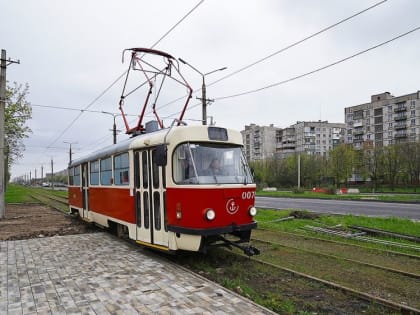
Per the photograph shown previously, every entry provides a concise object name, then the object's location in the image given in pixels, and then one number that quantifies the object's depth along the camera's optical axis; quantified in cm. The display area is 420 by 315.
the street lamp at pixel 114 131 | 2945
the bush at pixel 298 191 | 4326
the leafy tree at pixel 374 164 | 5747
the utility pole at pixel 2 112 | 1720
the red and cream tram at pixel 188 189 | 707
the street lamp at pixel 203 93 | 1780
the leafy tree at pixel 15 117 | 2774
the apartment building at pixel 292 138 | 11138
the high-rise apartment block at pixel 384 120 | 8606
